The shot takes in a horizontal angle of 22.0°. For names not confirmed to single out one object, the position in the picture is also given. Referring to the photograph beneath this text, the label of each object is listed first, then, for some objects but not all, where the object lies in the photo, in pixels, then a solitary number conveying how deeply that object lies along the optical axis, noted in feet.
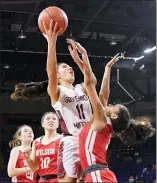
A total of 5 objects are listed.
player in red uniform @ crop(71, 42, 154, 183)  9.88
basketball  11.85
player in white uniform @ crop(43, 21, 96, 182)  11.14
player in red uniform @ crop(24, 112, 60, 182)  13.97
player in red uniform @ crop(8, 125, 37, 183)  15.06
